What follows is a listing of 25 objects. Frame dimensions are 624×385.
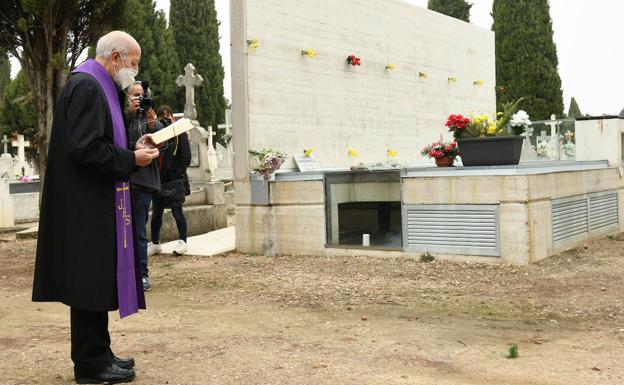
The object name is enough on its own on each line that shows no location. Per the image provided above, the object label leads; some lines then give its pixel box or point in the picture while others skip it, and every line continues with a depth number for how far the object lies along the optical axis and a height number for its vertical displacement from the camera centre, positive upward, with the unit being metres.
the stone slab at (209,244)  9.18 -0.86
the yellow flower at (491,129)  8.35 +0.58
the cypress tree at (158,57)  34.44 +6.43
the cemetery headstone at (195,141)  13.11 +0.82
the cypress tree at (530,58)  30.83 +5.32
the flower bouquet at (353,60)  10.50 +1.82
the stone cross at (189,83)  13.22 +1.92
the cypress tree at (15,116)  36.09 +3.81
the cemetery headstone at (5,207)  14.52 -0.41
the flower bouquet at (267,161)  8.80 +0.26
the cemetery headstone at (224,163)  26.78 +0.80
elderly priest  3.45 -0.16
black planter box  7.90 +0.31
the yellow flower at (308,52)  9.68 +1.81
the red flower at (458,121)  8.50 +0.70
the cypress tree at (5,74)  49.40 +8.27
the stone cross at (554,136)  12.48 +0.73
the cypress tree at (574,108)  63.24 +6.17
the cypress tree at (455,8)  32.31 +7.97
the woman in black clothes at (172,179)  7.96 +0.06
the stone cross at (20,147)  26.31 +1.54
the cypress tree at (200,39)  37.50 +7.87
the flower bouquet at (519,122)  8.80 +0.69
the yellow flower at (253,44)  8.89 +1.78
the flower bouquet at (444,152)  8.66 +0.32
